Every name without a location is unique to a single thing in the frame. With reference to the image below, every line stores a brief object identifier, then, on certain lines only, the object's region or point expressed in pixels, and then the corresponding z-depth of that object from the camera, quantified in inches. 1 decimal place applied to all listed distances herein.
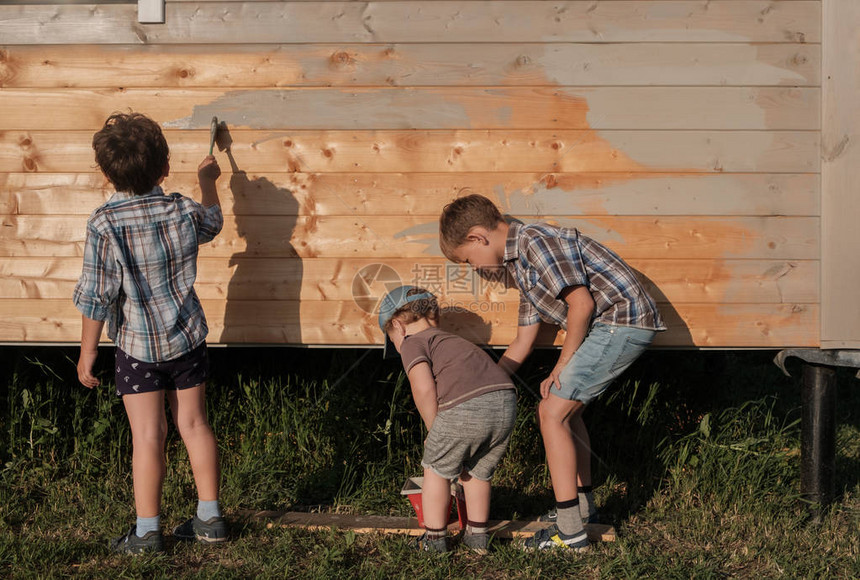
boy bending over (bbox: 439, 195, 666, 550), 138.1
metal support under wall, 158.2
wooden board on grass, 147.3
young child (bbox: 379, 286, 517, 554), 134.3
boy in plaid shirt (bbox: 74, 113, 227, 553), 131.6
